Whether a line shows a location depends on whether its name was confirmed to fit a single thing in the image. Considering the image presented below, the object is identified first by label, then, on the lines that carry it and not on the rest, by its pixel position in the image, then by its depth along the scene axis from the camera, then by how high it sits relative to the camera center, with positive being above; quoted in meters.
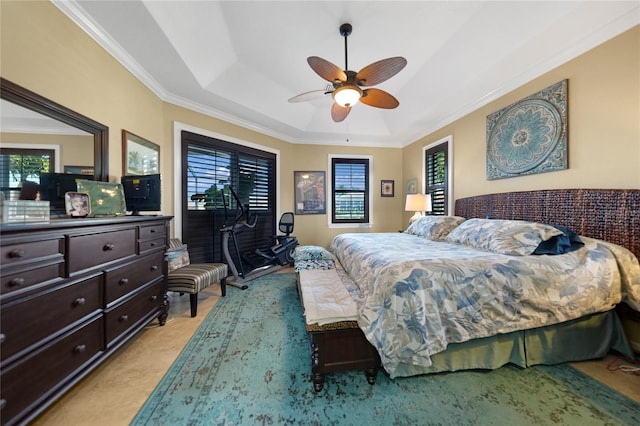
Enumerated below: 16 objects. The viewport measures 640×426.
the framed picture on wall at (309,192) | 5.04 +0.42
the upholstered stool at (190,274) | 2.44 -0.73
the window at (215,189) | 3.42 +0.36
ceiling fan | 2.01 +1.27
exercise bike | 3.41 -0.75
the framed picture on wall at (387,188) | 5.29 +0.54
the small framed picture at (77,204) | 1.61 +0.04
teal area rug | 1.28 -1.17
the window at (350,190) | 5.22 +0.48
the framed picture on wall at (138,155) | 2.44 +0.64
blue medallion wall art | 2.29 +0.86
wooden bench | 1.47 -0.93
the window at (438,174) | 3.88 +0.68
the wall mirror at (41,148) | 1.41 +0.45
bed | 1.46 -0.59
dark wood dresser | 1.04 -0.54
